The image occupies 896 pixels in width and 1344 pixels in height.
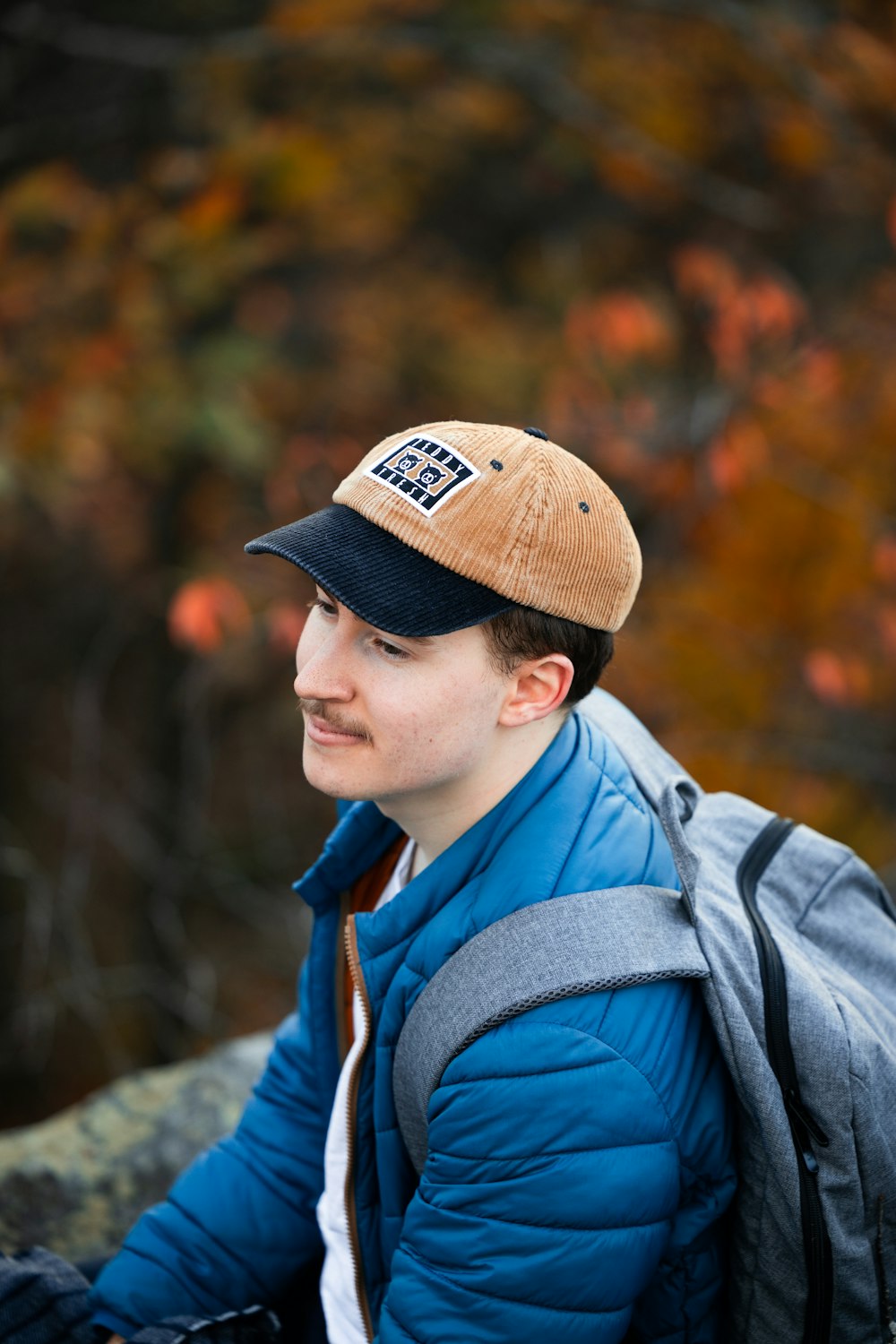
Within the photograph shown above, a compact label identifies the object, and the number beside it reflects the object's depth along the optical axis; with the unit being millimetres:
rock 2428
